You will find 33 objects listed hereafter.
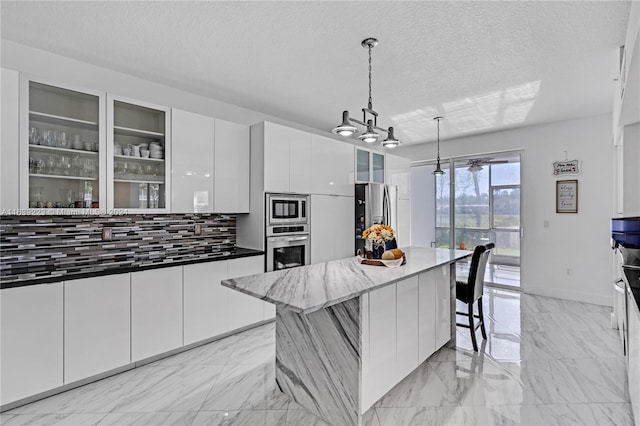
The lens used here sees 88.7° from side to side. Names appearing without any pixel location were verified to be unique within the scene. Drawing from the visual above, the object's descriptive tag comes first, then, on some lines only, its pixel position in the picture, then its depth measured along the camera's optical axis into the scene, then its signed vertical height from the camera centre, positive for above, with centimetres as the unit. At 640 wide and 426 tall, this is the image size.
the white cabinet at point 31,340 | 211 -85
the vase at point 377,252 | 256 -30
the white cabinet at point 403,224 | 540 -16
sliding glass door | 530 +9
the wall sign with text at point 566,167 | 462 +68
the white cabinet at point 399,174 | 540 +69
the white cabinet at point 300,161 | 387 +64
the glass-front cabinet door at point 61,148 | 240 +51
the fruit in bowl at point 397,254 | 248 -30
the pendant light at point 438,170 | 465 +67
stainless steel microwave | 365 +6
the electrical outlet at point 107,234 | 300 -19
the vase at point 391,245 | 293 -28
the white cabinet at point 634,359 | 161 -78
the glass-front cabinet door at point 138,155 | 283 +53
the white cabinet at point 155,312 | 267 -84
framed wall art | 463 +27
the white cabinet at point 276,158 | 361 +64
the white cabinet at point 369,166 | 488 +75
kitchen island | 186 -75
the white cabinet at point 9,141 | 226 +50
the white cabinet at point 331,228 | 413 -18
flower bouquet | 249 -17
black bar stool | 294 -63
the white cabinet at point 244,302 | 335 -93
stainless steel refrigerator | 467 +12
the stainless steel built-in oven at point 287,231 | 365 -20
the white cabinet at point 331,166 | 418 +64
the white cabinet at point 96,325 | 235 -84
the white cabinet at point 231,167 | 349 +51
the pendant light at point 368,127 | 240 +65
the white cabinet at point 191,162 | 317 +51
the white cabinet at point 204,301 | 300 -84
